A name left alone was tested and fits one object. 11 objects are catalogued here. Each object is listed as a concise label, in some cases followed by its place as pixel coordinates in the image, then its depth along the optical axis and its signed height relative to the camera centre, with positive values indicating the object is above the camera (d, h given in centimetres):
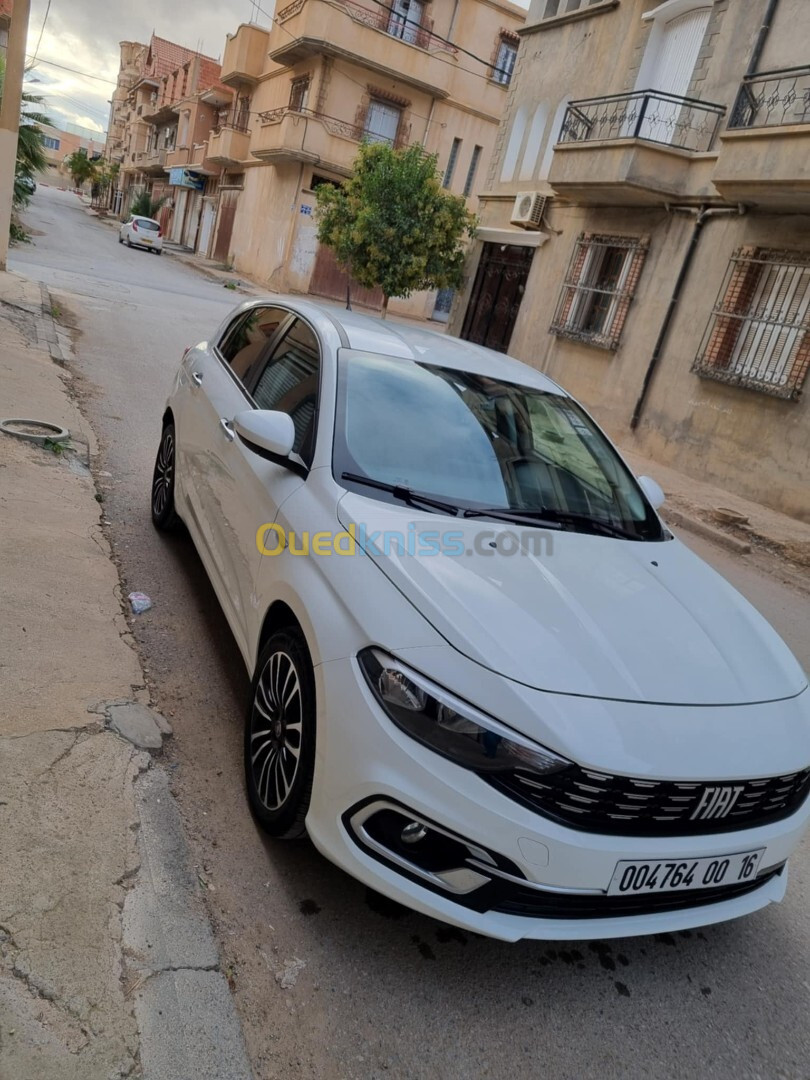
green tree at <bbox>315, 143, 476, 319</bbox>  1917 +121
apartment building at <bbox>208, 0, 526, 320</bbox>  2823 +598
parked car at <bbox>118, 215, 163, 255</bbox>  3494 -114
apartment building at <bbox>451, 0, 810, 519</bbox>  1059 +168
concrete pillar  1235 +105
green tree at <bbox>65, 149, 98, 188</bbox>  8406 +240
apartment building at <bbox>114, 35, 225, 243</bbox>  4441 +512
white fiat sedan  206 -98
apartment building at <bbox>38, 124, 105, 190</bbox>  12419 +609
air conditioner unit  1572 +183
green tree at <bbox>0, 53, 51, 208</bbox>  1658 +67
